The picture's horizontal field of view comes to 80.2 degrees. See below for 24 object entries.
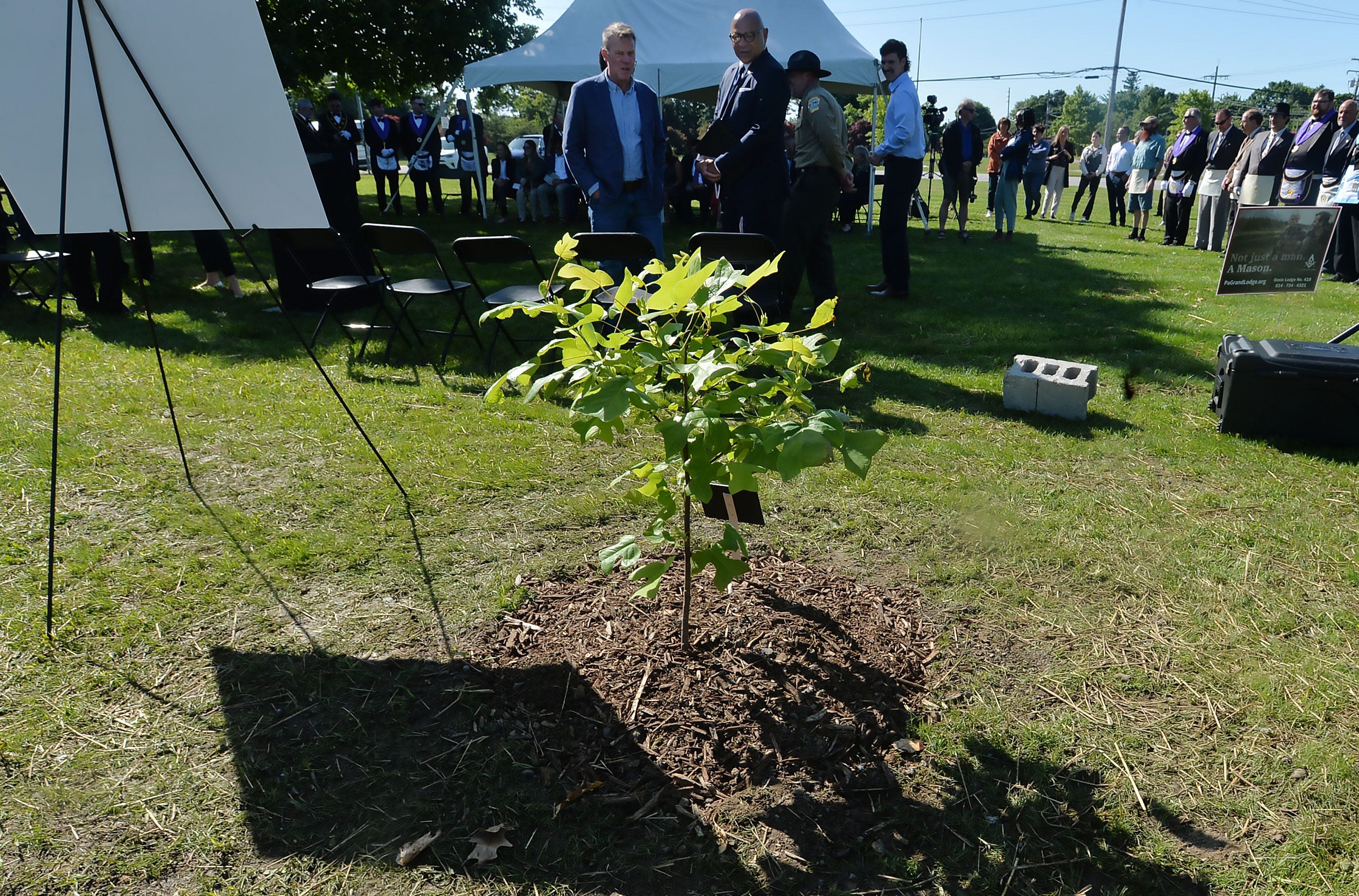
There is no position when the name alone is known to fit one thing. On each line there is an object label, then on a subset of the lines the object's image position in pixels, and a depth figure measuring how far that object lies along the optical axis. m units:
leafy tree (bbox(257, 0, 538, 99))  14.06
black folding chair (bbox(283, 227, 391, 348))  5.76
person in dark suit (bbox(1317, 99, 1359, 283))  9.15
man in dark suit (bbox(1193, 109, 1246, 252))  11.38
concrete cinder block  4.75
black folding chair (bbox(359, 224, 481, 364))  5.28
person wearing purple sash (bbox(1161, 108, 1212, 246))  12.24
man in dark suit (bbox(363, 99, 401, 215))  14.13
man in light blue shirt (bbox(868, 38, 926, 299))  7.28
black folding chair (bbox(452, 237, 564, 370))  5.27
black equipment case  4.27
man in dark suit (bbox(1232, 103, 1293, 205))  9.98
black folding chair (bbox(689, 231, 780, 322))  5.02
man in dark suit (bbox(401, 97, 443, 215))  14.56
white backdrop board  2.71
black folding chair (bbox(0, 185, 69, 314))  6.94
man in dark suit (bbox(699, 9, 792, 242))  5.52
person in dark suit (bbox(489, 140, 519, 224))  14.78
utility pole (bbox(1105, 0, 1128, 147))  38.78
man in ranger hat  6.04
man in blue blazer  5.66
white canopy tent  11.71
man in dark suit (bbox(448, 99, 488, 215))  14.57
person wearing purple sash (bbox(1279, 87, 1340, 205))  9.56
